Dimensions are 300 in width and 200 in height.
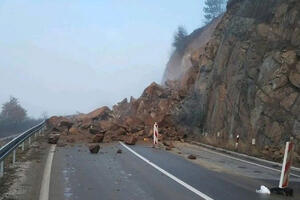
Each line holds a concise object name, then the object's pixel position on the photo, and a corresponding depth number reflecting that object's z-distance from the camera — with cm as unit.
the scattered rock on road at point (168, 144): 2387
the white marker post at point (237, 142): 2326
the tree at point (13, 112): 5065
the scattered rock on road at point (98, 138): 2565
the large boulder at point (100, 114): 4312
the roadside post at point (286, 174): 1100
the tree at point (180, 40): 7856
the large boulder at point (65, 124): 3177
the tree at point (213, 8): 9600
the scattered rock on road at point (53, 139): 2397
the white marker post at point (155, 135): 2439
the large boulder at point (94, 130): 2832
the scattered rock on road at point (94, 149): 1939
